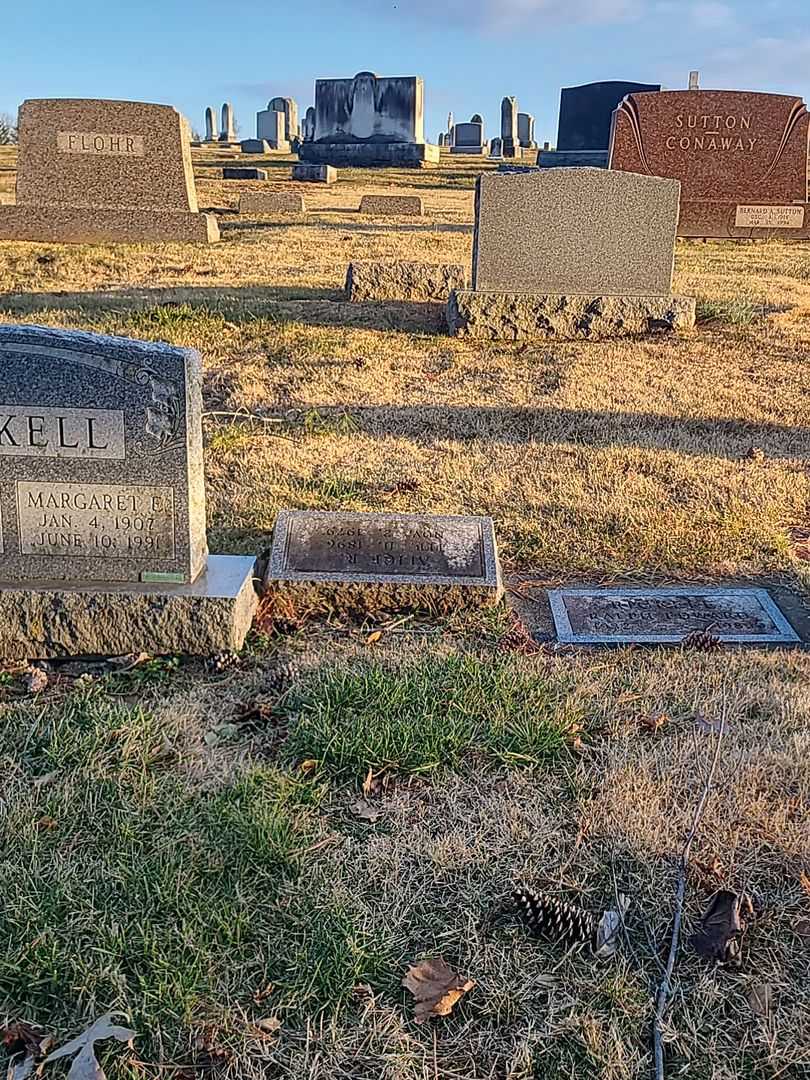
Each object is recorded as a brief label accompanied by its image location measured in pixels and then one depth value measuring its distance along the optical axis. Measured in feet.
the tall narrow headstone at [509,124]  131.13
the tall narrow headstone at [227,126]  170.19
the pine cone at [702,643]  11.93
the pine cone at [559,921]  7.23
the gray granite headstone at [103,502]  10.91
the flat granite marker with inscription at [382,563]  12.80
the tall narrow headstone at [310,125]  107.24
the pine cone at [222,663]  11.26
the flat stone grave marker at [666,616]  12.41
